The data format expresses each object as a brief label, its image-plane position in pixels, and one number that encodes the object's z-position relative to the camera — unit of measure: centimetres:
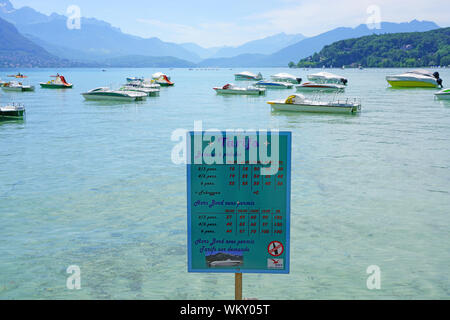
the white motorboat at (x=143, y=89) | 6347
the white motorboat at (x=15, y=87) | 7481
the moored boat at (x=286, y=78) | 9924
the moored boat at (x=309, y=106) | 4047
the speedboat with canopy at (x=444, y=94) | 5454
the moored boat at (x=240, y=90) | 6794
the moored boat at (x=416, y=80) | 7862
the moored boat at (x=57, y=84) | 8069
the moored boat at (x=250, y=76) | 11149
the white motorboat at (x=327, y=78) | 8576
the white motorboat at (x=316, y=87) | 7212
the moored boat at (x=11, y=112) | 3688
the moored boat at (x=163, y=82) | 9275
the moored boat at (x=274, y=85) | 8364
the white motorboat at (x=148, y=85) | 7150
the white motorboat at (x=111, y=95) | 5504
